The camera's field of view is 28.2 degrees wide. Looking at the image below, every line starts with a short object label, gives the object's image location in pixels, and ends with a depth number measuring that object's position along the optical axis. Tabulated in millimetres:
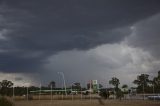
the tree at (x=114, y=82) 100331
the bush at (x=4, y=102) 34125
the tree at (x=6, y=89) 79025
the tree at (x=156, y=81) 90500
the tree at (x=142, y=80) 116462
